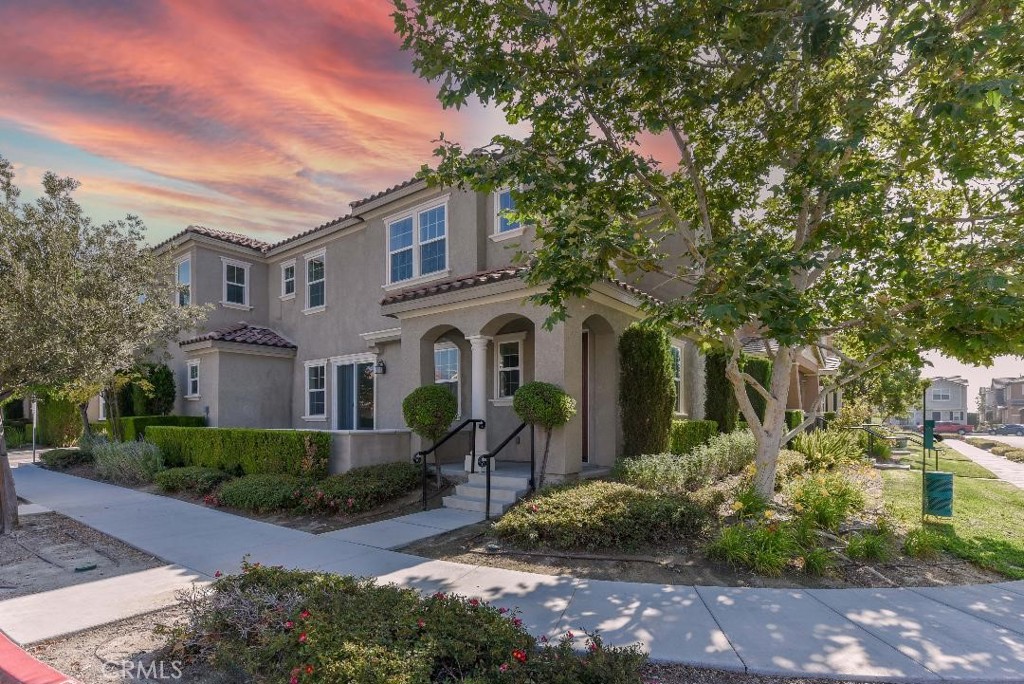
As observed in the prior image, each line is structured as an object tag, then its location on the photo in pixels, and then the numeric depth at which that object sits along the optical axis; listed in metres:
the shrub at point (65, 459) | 16.59
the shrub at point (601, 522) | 7.27
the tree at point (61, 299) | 8.16
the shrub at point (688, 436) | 12.18
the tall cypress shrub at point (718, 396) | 15.08
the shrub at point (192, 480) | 11.86
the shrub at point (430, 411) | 10.66
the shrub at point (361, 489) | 9.75
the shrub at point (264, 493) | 10.07
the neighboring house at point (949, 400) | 72.69
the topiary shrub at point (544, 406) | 9.45
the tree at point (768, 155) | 6.98
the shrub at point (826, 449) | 14.18
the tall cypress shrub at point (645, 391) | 11.19
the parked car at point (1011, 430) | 52.67
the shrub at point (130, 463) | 13.93
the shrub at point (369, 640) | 3.66
